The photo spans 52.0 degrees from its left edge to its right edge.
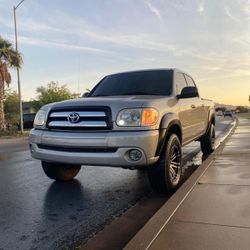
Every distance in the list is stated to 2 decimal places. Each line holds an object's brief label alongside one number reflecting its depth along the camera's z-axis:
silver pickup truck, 3.43
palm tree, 18.32
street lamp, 16.90
